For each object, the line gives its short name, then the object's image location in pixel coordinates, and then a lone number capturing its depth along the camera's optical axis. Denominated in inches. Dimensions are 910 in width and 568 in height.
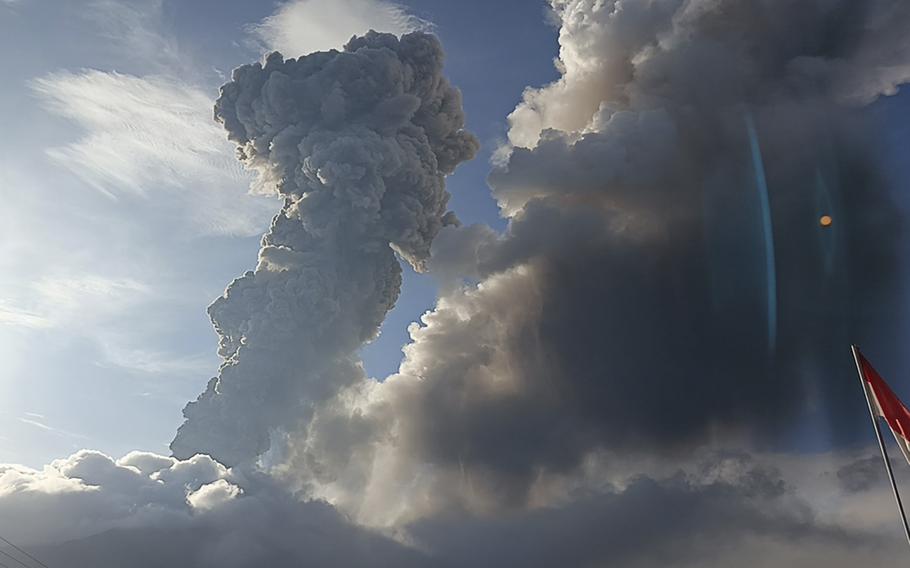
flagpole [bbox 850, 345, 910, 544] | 1040.4
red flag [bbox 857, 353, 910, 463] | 956.0
